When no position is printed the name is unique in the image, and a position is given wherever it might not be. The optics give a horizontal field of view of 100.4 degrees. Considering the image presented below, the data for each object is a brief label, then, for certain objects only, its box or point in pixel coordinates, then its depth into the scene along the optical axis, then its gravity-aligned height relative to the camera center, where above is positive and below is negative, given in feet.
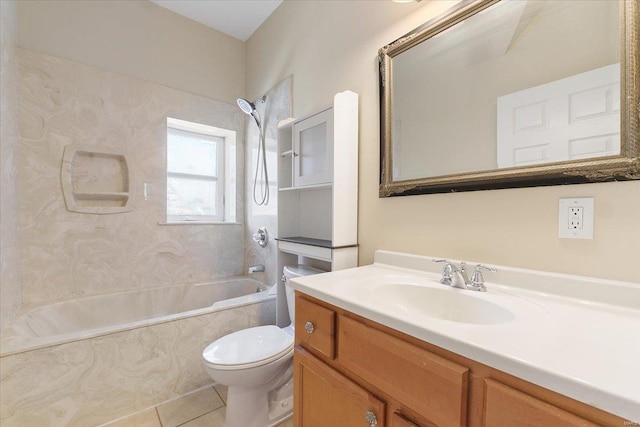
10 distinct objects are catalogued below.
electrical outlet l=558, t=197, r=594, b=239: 2.55 -0.05
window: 7.95 +1.23
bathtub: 4.07 -2.58
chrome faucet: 2.96 -0.75
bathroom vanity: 1.45 -0.98
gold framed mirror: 2.44 +1.31
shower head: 7.25 +2.91
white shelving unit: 4.48 +0.48
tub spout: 7.42 -1.60
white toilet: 4.06 -2.50
